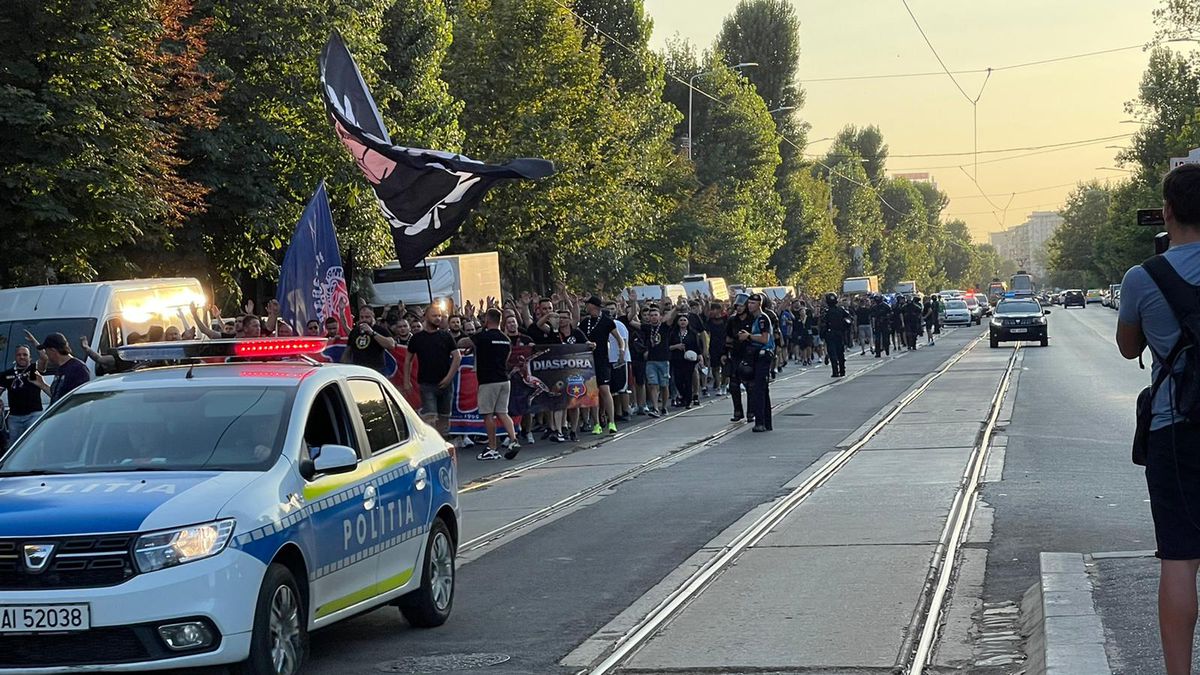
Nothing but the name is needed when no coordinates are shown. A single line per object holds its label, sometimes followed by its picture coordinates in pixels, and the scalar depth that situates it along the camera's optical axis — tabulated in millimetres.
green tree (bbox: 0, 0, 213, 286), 23250
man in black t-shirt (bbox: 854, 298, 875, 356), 49219
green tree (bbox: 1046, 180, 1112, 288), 186250
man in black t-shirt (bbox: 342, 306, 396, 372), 17141
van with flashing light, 18906
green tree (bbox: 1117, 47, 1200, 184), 99375
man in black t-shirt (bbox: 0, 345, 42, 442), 15477
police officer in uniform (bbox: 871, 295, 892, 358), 49062
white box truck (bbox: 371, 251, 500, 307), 35344
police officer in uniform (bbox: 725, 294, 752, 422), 22078
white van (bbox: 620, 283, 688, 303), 50344
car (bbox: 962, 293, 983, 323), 92062
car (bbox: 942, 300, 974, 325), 85312
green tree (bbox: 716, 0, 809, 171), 96562
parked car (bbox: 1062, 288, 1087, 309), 132750
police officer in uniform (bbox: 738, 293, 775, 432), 21672
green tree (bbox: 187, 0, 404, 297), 32688
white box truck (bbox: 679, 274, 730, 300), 59781
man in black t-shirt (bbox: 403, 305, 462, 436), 17719
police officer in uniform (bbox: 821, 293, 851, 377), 36500
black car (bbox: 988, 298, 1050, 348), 51125
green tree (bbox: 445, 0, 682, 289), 47656
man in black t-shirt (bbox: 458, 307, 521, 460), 19109
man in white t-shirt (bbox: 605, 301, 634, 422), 24188
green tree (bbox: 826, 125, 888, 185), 160125
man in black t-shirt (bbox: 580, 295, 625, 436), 23281
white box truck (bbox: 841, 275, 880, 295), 95812
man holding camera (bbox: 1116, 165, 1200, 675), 5426
